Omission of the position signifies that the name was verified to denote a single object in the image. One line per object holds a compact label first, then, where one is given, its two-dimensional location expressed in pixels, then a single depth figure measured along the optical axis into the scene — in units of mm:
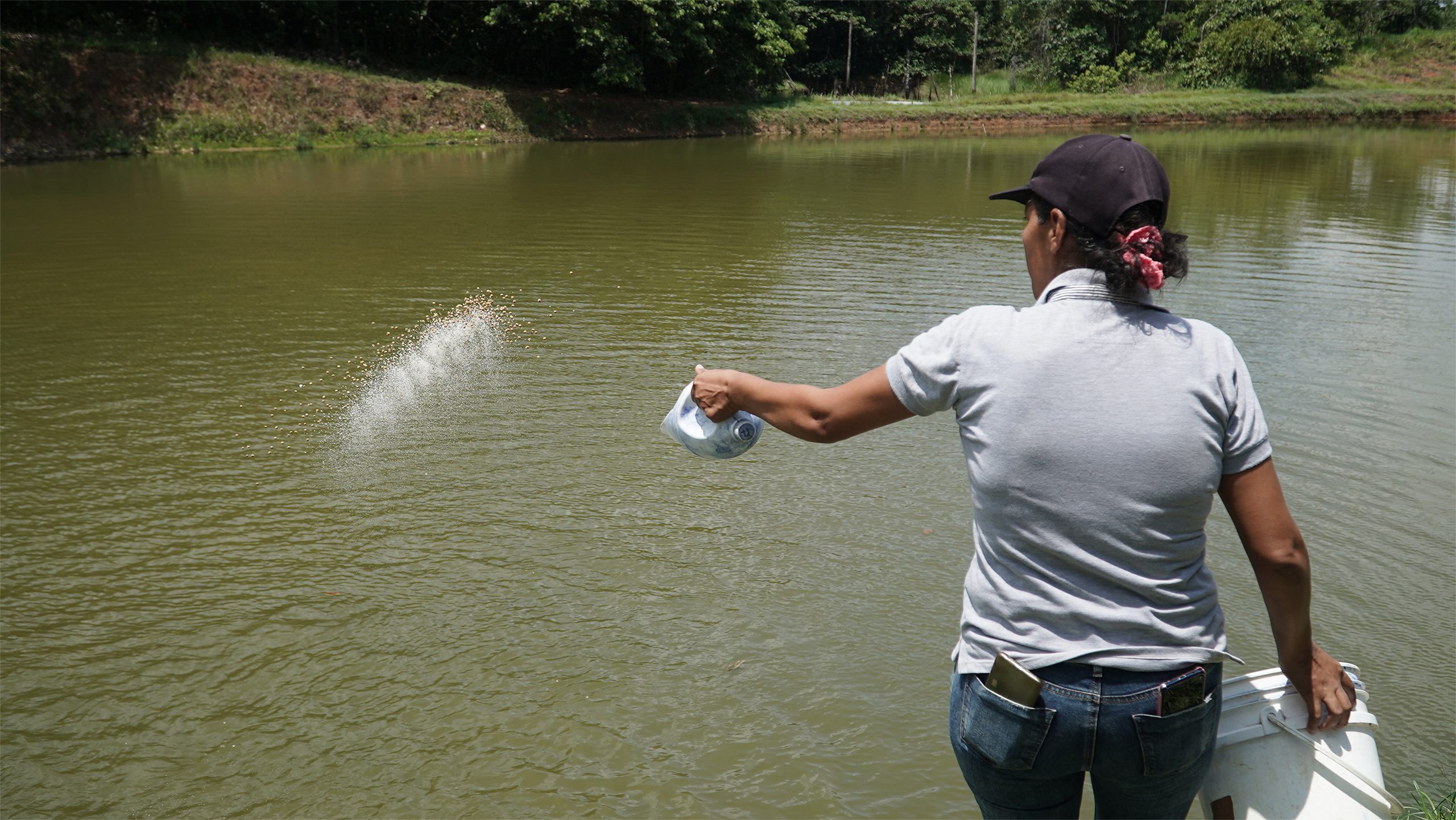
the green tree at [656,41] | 33156
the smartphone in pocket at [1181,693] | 1711
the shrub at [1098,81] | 46500
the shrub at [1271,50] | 44906
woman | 1632
